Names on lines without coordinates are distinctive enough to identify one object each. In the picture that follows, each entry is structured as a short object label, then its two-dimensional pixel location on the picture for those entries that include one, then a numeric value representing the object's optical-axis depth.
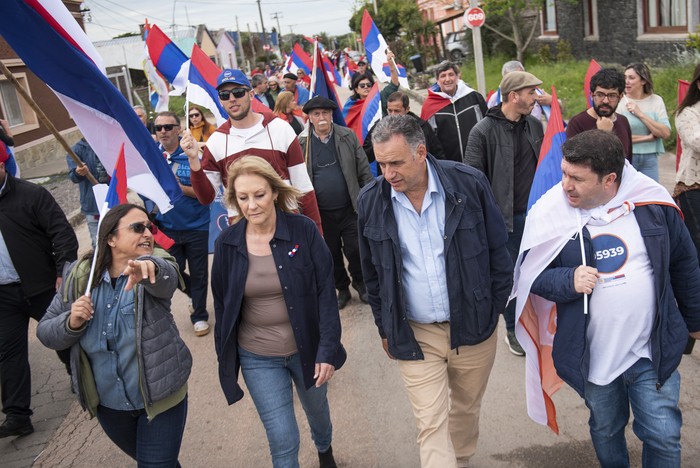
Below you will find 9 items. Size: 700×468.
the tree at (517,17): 22.75
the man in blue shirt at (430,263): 3.18
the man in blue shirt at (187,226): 6.07
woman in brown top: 3.44
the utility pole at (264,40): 77.86
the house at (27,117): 20.38
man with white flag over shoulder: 2.91
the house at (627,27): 17.47
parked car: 34.84
